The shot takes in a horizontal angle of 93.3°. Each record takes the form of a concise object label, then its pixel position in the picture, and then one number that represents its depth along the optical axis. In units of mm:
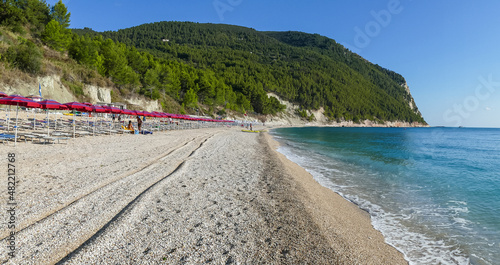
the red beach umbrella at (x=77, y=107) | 16731
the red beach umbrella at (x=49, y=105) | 14167
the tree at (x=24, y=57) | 28641
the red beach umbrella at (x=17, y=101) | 11939
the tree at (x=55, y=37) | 38000
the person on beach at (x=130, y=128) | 22153
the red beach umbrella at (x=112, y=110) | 20753
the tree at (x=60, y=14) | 46844
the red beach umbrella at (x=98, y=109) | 18930
